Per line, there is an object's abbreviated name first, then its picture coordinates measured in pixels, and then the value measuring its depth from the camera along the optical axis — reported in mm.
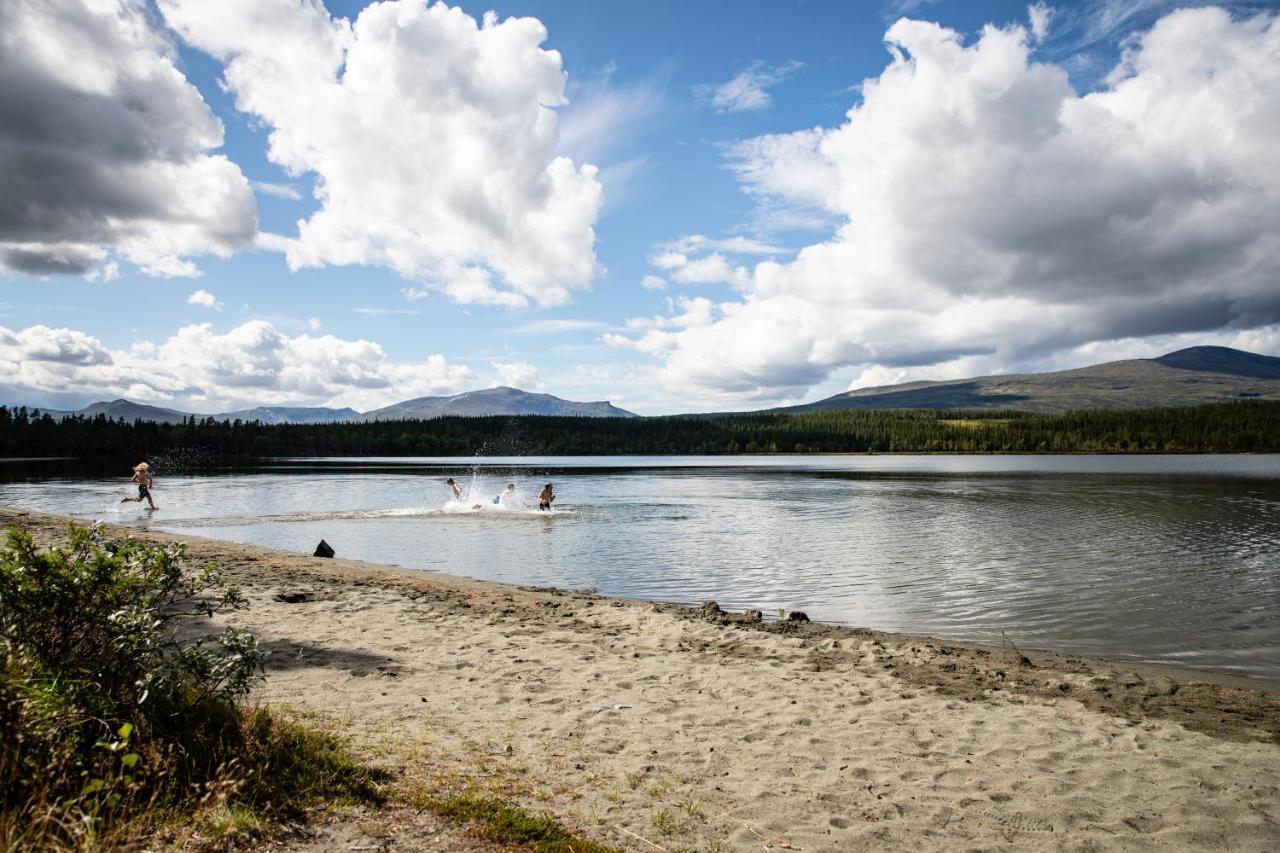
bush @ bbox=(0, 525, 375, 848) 5109
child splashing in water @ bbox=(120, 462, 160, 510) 44469
